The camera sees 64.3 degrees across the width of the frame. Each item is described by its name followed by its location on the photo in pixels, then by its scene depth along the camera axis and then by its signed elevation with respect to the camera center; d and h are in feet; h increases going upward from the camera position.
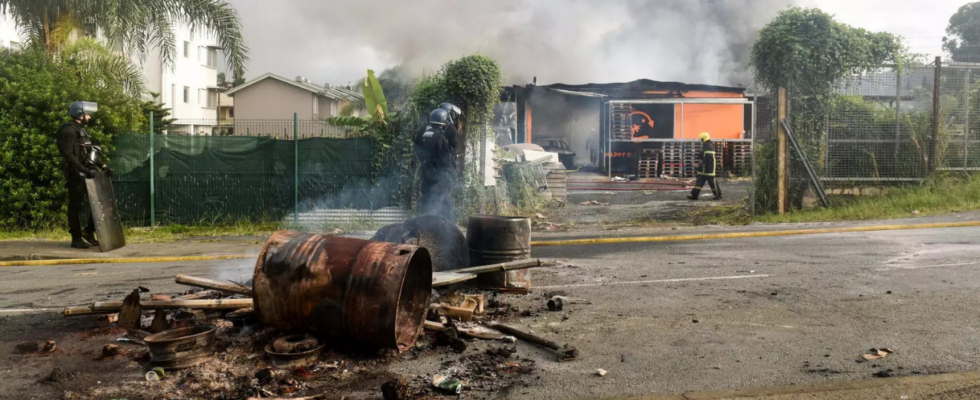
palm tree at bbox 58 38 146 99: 49.67 +8.09
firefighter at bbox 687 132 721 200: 55.01 +1.02
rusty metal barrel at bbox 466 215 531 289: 24.14 -1.68
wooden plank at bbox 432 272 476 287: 19.72 -2.41
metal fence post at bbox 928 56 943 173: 44.09 +4.27
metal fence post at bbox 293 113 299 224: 43.37 +0.82
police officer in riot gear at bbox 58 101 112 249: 33.32 +1.02
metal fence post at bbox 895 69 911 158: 44.37 +4.35
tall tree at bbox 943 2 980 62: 169.99 +35.08
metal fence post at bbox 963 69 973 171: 44.86 +3.11
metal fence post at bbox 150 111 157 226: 43.34 -0.94
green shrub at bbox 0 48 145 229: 40.14 +2.04
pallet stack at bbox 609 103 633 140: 87.51 +7.29
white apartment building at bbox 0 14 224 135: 139.33 +19.56
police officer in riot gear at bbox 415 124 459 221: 30.53 +0.76
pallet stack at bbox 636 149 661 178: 83.35 +2.47
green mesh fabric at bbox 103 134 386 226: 43.80 +0.36
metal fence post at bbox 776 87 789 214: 43.70 +1.44
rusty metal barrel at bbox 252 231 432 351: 15.28 -2.03
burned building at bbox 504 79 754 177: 84.84 +7.44
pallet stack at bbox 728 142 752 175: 86.07 +3.62
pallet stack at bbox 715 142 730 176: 85.06 +3.37
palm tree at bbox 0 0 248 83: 49.14 +10.75
